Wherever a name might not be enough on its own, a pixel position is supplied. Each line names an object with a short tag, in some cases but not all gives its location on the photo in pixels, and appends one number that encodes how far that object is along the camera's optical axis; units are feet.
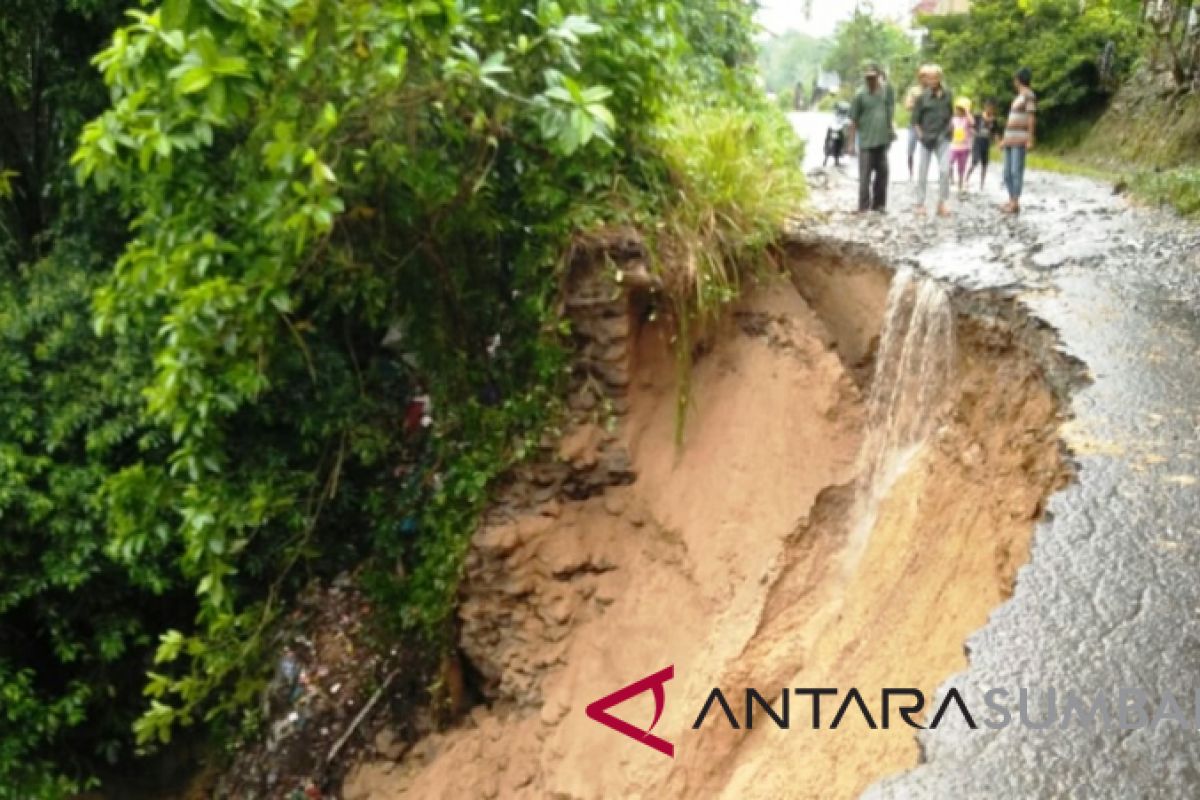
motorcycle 47.70
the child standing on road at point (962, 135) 35.97
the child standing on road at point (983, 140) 38.78
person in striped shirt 30.01
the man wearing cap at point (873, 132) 27.99
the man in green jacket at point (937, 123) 28.45
